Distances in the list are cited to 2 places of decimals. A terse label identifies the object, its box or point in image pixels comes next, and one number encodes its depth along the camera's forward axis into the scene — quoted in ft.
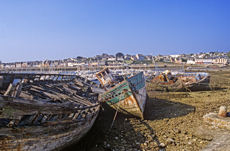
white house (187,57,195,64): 377.79
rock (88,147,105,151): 24.17
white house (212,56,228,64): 332.60
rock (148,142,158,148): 24.81
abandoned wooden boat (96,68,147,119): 33.88
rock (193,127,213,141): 25.41
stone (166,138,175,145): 24.97
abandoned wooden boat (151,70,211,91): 72.08
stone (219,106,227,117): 28.44
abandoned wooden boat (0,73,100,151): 13.89
